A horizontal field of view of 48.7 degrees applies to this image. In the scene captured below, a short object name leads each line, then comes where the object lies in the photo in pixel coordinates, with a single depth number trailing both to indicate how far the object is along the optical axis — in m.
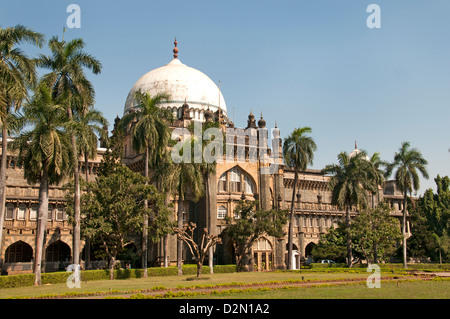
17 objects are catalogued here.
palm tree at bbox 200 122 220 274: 46.09
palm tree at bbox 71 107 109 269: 38.47
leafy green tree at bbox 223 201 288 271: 49.72
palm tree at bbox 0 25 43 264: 28.61
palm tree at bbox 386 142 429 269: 63.16
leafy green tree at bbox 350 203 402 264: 55.69
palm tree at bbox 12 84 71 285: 32.62
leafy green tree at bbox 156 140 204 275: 44.12
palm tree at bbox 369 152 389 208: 61.65
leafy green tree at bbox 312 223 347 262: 64.81
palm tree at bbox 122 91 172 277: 44.00
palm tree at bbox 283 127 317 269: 52.84
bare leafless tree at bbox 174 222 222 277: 40.03
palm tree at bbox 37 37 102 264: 36.41
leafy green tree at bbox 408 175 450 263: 71.06
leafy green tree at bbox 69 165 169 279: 39.59
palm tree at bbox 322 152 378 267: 56.22
